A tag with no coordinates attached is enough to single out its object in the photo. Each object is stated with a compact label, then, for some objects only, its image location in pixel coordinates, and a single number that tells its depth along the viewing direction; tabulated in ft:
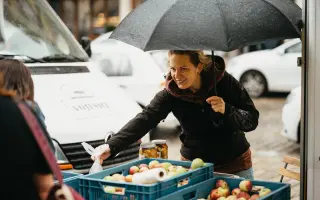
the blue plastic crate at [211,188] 18.03
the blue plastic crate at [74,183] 18.43
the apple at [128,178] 18.70
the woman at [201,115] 20.56
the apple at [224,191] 19.30
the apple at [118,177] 18.97
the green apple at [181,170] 19.22
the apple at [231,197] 18.93
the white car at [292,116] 47.27
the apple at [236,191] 19.32
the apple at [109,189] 17.83
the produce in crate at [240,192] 18.93
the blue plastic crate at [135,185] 17.10
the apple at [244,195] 18.93
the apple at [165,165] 20.23
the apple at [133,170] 20.30
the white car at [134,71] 52.42
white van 28.36
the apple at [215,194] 19.20
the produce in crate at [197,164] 19.70
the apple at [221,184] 19.74
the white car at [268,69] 80.41
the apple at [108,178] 18.86
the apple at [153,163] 20.63
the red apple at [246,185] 19.20
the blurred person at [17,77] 16.20
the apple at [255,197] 18.62
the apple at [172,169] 19.74
